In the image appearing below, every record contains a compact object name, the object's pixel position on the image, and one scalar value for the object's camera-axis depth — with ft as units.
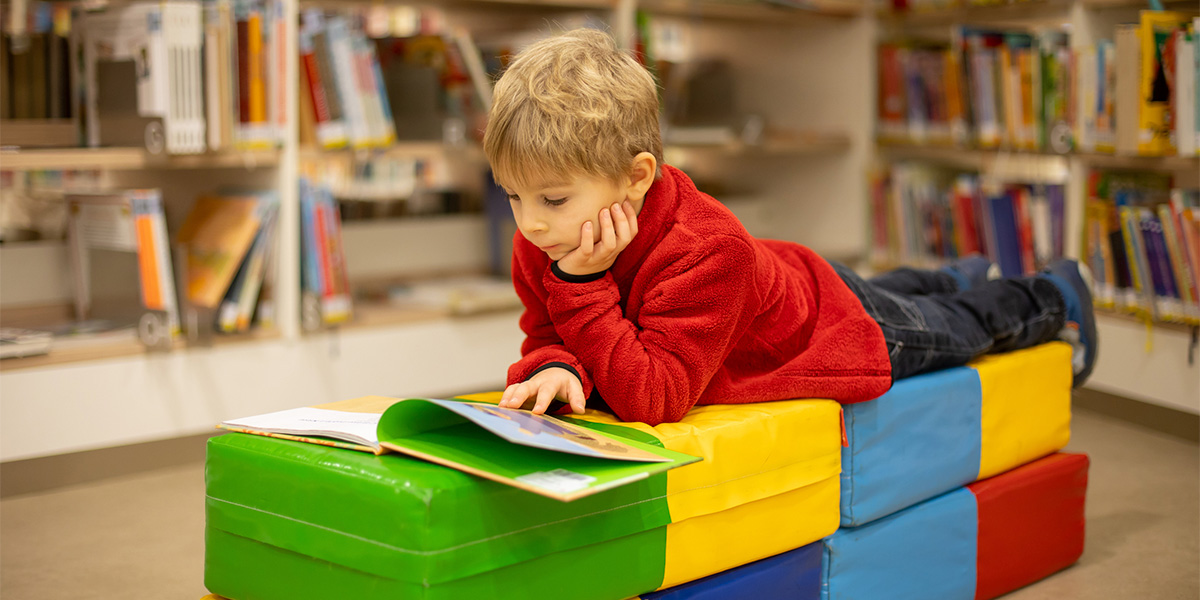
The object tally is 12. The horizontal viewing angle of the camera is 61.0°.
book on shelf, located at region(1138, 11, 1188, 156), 7.82
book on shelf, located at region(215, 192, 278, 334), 7.86
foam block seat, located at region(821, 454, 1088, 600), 4.50
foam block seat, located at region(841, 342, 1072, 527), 4.45
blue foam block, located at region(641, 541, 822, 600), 3.82
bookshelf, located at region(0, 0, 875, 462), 7.08
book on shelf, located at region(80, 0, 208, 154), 7.24
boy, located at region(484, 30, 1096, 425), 3.76
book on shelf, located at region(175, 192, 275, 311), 7.68
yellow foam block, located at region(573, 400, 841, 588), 3.75
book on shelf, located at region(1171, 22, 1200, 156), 7.58
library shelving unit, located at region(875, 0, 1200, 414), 8.00
